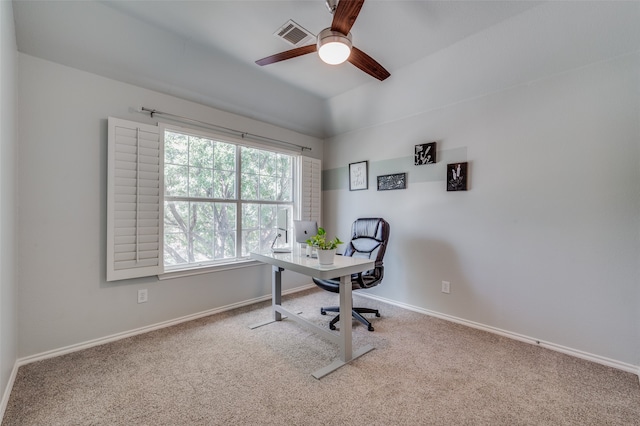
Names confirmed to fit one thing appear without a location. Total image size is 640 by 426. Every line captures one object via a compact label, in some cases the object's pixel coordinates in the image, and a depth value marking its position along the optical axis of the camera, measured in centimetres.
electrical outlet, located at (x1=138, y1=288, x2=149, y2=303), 256
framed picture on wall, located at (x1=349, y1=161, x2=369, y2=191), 376
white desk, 200
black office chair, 269
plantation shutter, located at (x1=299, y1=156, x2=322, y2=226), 399
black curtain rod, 262
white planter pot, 212
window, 243
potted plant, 212
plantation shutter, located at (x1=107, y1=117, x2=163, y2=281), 236
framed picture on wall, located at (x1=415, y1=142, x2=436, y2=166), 306
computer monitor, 281
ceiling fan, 154
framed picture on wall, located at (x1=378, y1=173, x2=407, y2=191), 333
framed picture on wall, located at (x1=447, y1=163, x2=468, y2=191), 282
